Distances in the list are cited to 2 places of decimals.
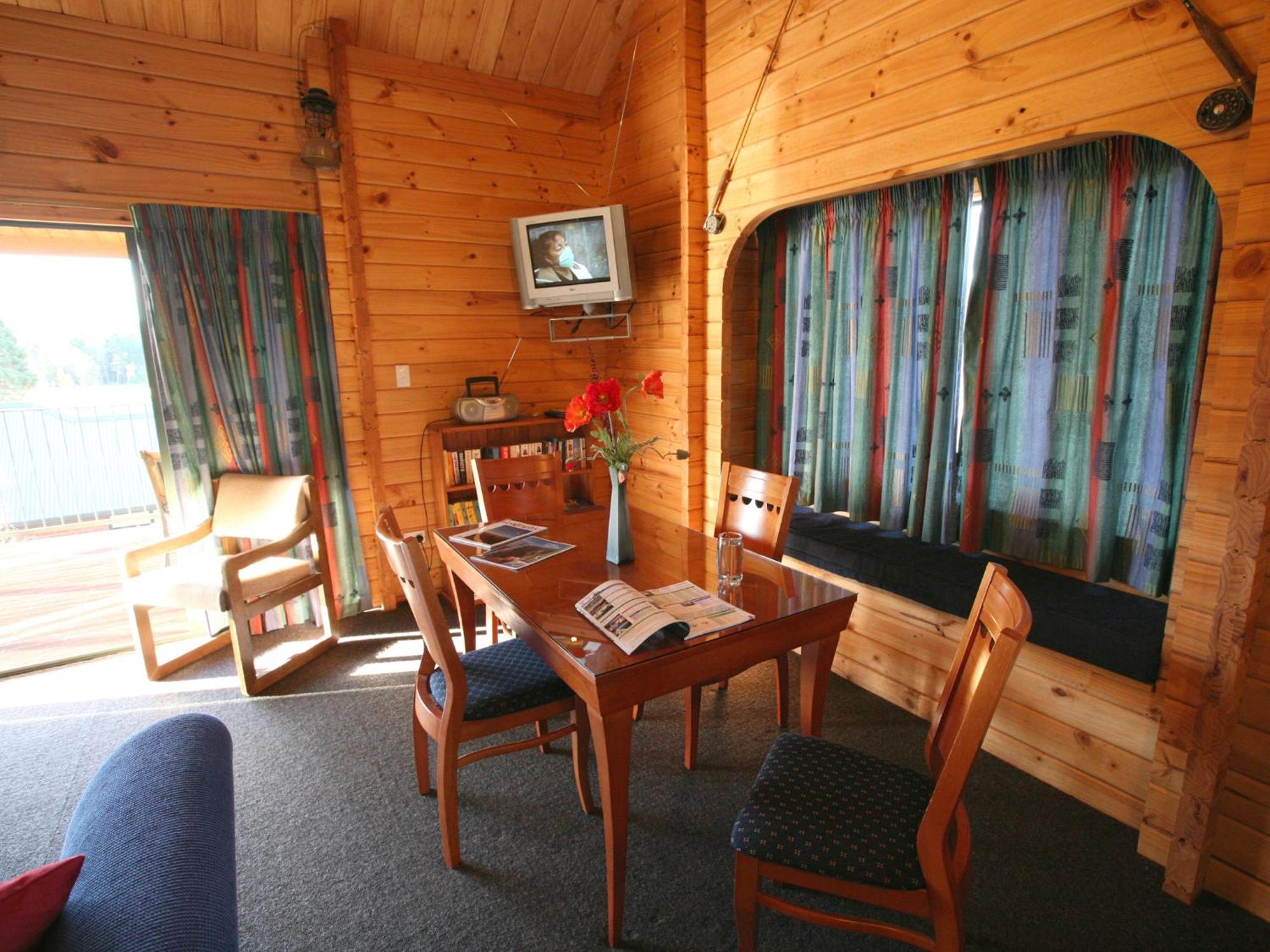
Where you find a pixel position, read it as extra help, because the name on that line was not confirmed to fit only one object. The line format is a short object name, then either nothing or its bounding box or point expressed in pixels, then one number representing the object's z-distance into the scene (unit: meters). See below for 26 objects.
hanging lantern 3.01
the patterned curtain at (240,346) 2.95
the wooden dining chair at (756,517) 2.16
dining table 1.44
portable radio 3.45
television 3.28
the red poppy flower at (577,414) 1.89
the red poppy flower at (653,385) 1.82
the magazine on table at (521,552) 2.05
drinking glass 1.81
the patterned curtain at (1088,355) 1.93
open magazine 1.52
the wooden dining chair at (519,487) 2.65
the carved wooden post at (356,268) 3.10
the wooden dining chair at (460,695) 1.60
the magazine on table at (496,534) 2.25
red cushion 0.81
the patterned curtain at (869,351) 2.57
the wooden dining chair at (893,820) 1.13
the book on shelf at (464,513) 3.50
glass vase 2.02
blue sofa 0.86
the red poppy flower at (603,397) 1.88
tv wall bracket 3.75
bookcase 3.45
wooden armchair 2.71
